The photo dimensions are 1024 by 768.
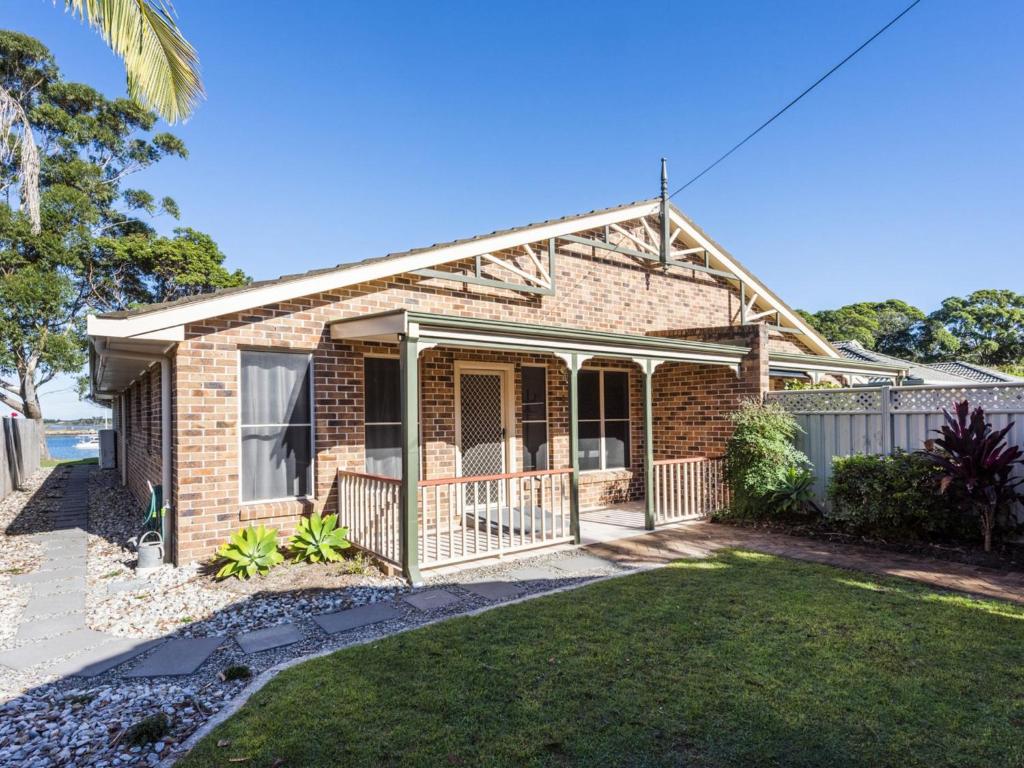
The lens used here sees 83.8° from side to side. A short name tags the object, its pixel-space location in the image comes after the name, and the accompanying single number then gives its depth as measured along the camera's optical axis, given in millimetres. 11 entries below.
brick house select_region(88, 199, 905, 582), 6391
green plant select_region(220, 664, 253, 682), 3906
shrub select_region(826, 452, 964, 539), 6934
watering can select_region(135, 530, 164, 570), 6496
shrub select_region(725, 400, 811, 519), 8625
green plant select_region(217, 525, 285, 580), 5992
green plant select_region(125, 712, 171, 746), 3076
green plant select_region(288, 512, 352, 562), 6566
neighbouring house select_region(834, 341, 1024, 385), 15403
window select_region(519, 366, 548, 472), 9570
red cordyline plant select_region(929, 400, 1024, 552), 6453
